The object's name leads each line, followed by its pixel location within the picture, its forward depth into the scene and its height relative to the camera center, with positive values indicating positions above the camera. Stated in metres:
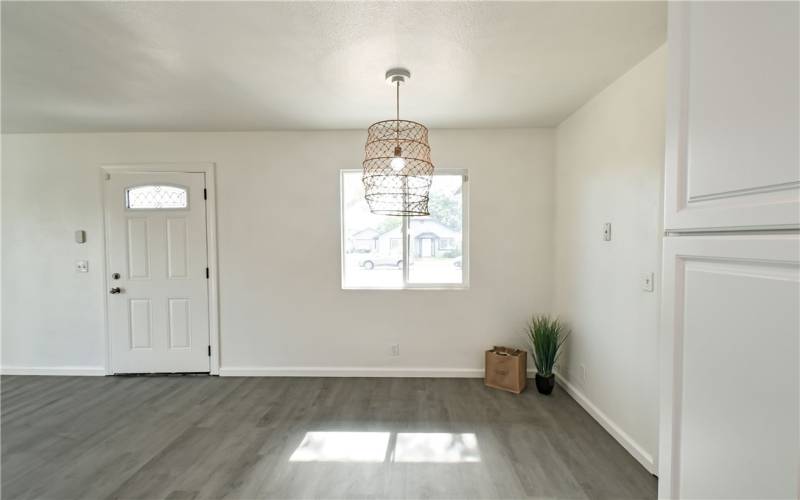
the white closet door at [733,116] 0.55 +0.25
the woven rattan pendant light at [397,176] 2.02 +0.44
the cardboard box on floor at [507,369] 2.88 -1.16
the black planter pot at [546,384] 2.81 -1.25
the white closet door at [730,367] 0.56 -0.25
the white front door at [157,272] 3.26 -0.30
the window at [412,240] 3.28 +0.02
